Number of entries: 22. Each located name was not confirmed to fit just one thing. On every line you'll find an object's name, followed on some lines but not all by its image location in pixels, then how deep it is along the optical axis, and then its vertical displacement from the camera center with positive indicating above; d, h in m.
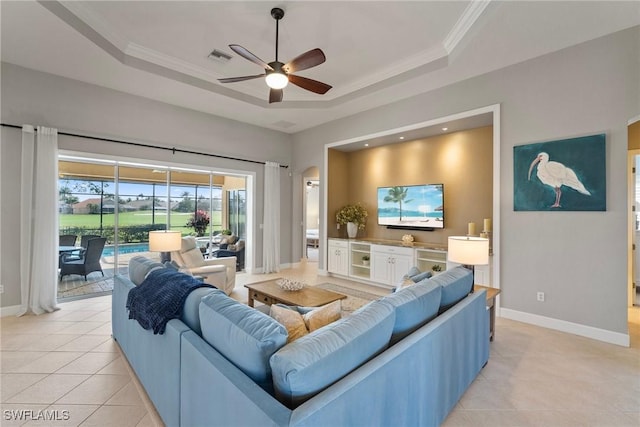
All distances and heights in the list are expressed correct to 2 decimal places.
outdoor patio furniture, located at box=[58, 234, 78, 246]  4.58 -0.42
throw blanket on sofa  1.78 -0.56
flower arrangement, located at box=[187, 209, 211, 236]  5.93 -0.14
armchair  4.29 -0.80
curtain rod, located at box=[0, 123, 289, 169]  4.17 +1.19
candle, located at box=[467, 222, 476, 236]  4.40 -0.19
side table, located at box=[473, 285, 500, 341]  2.89 -0.90
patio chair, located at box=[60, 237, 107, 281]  4.59 -0.79
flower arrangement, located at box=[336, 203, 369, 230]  6.06 +0.02
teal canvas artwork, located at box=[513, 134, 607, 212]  3.17 +0.51
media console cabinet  4.68 -0.78
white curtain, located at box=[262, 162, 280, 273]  6.53 -0.13
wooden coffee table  3.10 -0.93
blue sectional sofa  1.10 -0.69
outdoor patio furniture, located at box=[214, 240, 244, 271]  6.00 -0.79
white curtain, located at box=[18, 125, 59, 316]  3.82 -0.11
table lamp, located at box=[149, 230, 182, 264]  3.45 -0.32
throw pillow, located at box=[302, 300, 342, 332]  1.65 -0.60
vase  5.99 -0.28
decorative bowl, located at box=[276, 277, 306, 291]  3.48 -0.86
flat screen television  5.11 +0.19
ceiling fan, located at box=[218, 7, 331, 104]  2.78 +1.54
